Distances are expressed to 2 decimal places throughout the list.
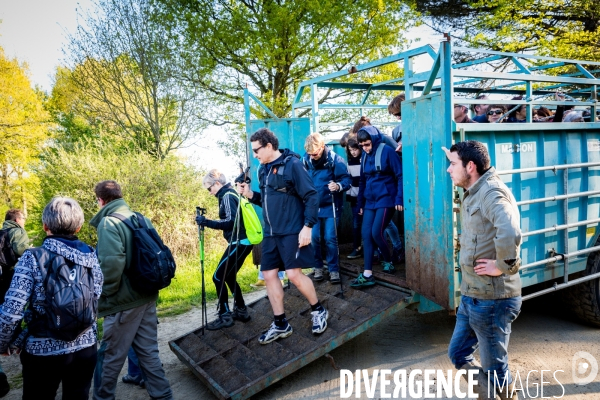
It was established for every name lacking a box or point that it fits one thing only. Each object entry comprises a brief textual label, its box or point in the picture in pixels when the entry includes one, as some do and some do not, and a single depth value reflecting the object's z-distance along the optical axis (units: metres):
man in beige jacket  2.83
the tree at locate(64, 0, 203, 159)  13.20
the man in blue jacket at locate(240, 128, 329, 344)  4.23
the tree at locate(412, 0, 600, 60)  13.05
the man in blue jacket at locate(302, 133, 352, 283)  5.25
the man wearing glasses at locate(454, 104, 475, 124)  4.85
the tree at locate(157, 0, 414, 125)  14.58
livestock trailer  4.05
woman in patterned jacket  2.75
